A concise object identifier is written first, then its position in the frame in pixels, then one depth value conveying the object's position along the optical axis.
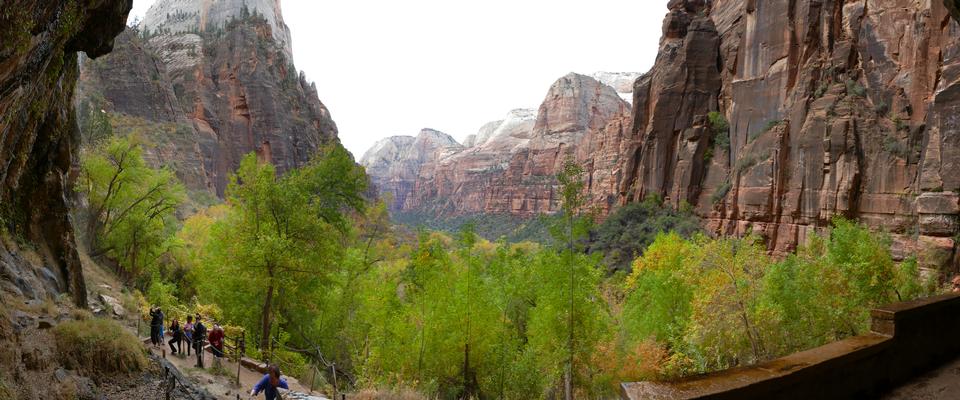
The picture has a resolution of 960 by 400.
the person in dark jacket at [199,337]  13.17
